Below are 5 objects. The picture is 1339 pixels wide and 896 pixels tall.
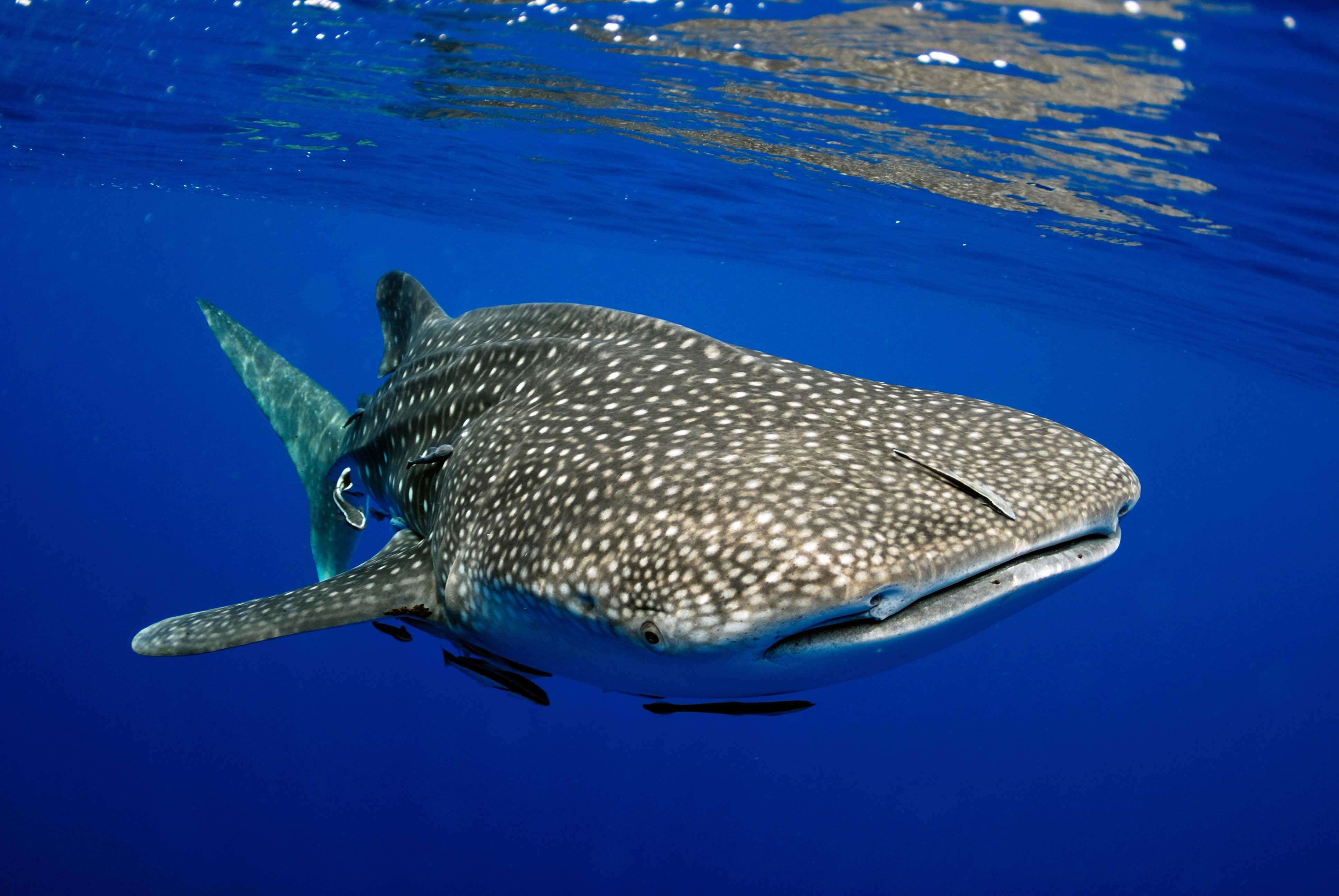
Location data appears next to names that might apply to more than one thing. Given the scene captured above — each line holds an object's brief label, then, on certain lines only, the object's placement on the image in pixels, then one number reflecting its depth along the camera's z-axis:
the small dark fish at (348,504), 5.08
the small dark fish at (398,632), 3.36
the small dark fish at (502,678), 3.10
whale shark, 1.90
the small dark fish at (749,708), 2.55
